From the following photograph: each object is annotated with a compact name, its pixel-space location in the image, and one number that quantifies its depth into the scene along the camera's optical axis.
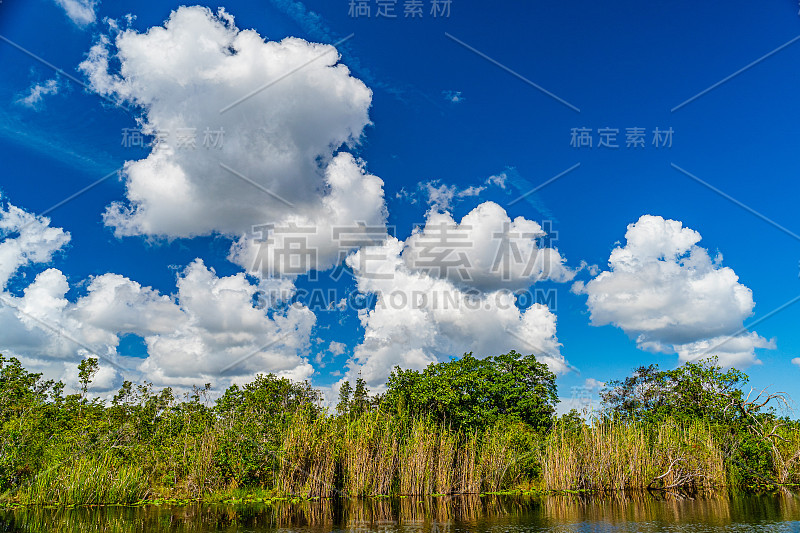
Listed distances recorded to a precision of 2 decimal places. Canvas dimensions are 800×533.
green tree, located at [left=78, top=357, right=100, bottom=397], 32.25
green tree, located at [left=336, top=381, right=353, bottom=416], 38.68
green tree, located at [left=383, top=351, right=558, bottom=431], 30.30
